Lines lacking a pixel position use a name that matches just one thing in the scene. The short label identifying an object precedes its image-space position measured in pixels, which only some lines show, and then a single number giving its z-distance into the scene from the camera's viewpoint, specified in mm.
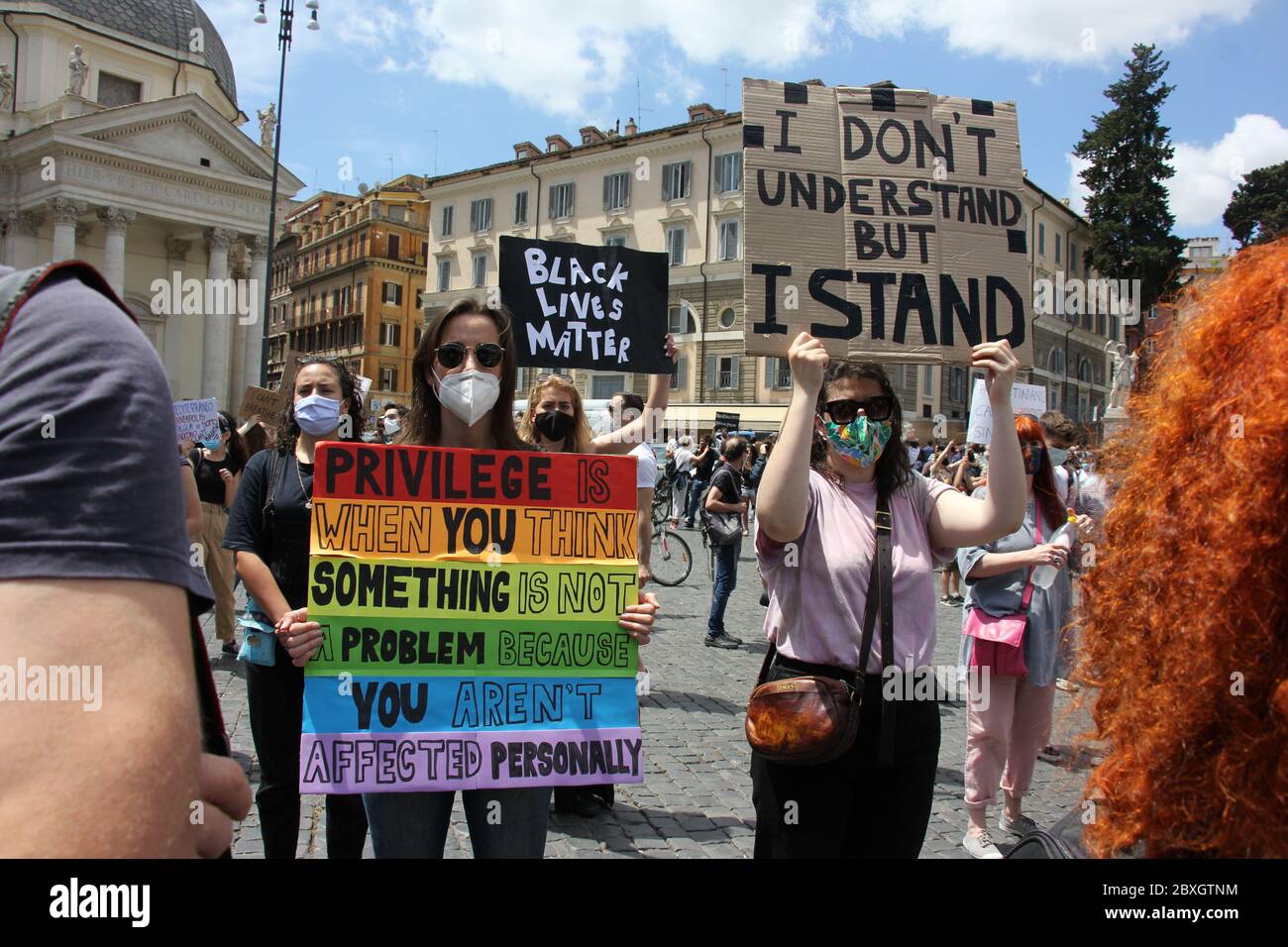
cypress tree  46094
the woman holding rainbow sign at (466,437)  2523
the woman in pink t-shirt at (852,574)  2561
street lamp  24000
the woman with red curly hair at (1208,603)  1061
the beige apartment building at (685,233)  44438
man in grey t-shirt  732
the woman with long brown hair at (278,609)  3041
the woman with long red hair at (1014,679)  4516
